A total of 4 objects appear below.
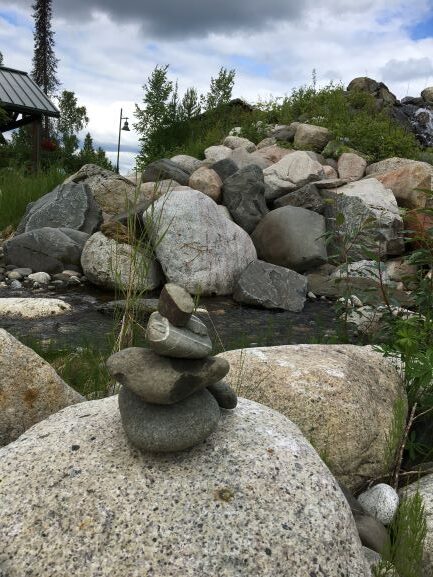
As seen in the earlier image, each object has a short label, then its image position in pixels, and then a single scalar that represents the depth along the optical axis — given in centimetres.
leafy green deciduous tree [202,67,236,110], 2267
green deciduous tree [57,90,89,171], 4091
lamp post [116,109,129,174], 2626
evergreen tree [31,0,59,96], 4028
